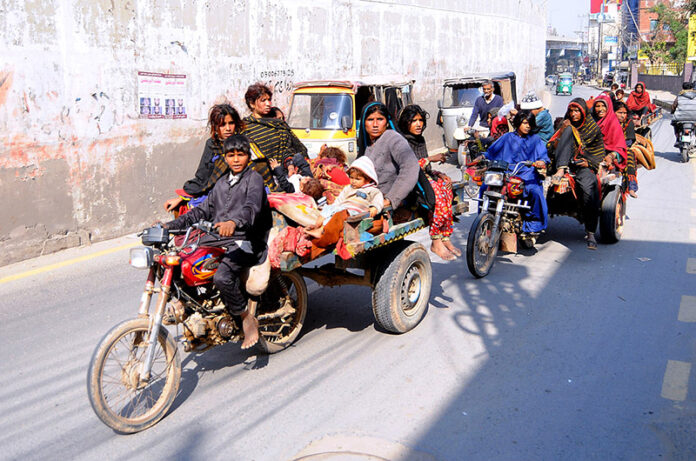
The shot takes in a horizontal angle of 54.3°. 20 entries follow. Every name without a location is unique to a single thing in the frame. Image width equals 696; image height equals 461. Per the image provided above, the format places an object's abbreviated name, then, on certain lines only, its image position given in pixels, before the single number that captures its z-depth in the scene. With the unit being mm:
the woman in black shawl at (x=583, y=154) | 8414
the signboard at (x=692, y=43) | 50344
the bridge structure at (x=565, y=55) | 120250
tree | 57562
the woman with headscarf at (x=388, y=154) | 5758
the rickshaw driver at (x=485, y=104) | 14469
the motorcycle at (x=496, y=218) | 7297
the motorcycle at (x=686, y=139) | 16766
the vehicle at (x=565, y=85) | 59312
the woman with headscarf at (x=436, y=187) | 6434
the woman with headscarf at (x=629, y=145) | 10125
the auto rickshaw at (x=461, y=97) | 17250
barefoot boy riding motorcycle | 4477
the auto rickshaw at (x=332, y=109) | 12352
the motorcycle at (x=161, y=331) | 4027
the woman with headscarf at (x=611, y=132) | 9352
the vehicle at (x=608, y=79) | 62475
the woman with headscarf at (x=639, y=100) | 15783
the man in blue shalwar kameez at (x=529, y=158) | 7883
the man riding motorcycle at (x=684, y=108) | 16656
